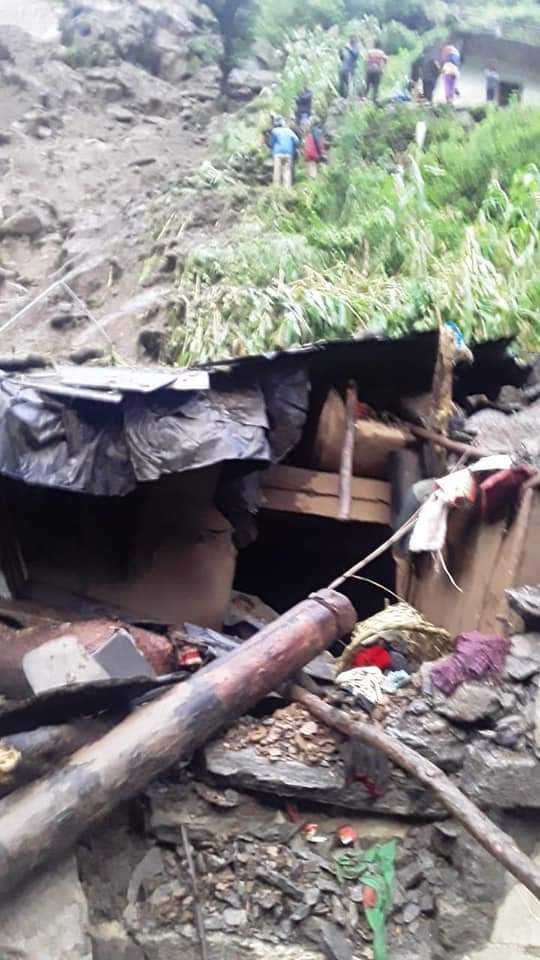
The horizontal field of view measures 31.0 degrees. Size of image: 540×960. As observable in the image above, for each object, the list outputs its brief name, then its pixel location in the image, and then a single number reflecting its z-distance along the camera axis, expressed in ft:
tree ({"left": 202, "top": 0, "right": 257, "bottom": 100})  60.85
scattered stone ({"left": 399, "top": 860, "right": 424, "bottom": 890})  13.32
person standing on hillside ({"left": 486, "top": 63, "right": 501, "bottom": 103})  58.03
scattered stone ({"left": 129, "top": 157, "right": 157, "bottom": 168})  51.83
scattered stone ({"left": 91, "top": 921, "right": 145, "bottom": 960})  12.41
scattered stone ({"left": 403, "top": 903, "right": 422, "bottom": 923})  13.14
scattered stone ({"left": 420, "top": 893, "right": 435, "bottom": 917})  13.21
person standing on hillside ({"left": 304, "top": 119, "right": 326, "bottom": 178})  47.26
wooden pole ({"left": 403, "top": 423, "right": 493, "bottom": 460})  18.22
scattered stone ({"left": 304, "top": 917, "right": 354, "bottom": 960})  12.73
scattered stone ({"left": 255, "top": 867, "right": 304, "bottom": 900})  12.96
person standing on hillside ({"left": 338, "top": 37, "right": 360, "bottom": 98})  53.57
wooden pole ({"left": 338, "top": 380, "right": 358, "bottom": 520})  19.34
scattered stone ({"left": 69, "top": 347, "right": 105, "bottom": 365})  34.99
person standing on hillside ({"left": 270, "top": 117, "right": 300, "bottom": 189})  46.83
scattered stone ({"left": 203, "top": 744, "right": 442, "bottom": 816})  13.41
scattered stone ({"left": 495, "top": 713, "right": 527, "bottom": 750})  13.48
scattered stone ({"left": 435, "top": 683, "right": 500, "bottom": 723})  13.79
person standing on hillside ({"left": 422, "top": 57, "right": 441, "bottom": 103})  56.08
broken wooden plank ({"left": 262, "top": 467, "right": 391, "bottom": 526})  19.70
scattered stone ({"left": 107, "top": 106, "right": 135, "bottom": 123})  56.24
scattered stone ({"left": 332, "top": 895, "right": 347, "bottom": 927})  12.94
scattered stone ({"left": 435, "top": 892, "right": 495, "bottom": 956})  13.02
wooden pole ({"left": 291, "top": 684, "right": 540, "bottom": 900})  10.97
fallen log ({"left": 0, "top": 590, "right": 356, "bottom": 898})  11.18
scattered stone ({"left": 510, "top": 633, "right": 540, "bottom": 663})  14.32
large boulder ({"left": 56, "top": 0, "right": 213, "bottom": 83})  59.41
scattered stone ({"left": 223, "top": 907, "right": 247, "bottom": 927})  12.76
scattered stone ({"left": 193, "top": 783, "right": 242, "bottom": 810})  13.36
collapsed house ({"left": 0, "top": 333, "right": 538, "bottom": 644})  15.51
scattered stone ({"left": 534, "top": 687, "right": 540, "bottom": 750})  13.44
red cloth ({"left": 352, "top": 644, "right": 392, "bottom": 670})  16.02
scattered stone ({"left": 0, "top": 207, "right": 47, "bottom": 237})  47.44
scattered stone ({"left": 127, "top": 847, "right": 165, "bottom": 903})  12.89
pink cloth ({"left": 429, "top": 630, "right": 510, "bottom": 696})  14.17
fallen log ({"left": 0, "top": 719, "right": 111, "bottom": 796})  11.73
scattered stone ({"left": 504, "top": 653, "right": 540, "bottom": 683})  14.05
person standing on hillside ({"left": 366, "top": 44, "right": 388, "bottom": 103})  53.21
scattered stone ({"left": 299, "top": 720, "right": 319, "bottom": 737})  14.11
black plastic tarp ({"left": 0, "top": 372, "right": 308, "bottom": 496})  15.42
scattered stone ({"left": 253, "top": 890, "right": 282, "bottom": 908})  12.89
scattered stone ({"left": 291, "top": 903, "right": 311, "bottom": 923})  12.87
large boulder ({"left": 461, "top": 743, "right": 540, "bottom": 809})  13.23
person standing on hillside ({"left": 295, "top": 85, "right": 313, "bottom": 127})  51.45
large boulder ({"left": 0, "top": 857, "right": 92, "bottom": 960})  11.57
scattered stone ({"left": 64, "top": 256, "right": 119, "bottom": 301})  43.24
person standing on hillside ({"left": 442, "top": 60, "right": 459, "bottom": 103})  54.90
